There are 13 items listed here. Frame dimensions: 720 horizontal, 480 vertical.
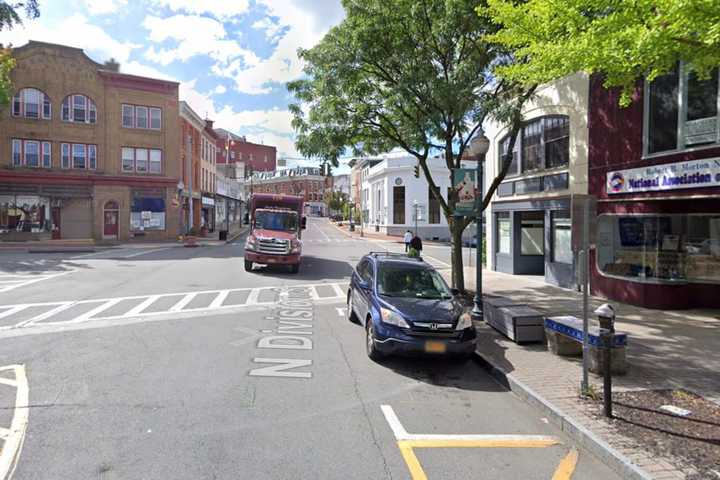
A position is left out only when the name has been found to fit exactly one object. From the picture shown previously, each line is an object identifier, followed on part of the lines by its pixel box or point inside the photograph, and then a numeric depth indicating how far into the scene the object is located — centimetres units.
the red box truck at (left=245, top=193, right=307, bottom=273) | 1809
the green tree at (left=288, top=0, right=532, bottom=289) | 1078
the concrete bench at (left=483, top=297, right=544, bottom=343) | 829
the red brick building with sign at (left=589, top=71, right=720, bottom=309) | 990
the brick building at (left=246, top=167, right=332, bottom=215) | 12325
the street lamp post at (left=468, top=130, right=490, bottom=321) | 1002
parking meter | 502
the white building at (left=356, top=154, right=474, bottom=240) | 5028
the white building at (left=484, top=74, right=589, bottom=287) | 1381
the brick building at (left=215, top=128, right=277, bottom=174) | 9727
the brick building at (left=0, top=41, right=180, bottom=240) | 3312
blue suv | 693
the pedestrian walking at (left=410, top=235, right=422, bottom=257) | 1623
